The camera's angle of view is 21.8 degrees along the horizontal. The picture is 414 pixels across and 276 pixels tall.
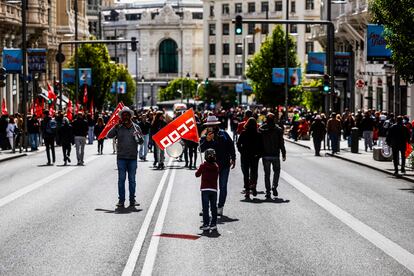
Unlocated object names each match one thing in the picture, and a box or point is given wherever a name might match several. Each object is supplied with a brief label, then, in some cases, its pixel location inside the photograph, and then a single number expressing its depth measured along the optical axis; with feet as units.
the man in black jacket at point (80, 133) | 117.70
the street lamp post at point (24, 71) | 150.41
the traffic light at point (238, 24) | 126.52
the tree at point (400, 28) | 94.22
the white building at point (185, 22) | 653.71
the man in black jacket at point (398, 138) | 96.07
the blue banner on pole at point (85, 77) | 242.37
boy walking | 53.01
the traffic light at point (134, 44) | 168.60
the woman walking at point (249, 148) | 71.87
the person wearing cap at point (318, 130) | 136.46
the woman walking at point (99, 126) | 178.87
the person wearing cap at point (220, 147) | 59.88
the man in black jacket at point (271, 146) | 73.00
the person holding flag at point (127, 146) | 66.54
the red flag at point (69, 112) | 178.40
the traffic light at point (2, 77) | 149.01
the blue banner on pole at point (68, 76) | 240.12
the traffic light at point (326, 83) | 155.63
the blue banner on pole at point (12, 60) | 174.84
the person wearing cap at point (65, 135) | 115.23
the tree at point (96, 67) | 286.46
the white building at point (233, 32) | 469.57
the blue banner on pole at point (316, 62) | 206.49
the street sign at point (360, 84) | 171.30
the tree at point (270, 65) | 307.99
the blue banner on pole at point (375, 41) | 119.96
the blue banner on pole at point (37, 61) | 191.72
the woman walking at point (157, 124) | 113.39
